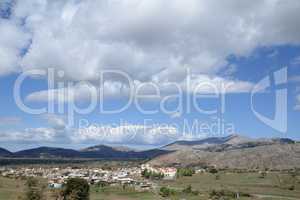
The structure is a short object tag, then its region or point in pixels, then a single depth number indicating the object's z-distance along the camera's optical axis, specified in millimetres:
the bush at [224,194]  100381
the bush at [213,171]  172975
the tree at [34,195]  65500
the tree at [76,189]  80750
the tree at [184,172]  169900
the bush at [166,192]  107500
